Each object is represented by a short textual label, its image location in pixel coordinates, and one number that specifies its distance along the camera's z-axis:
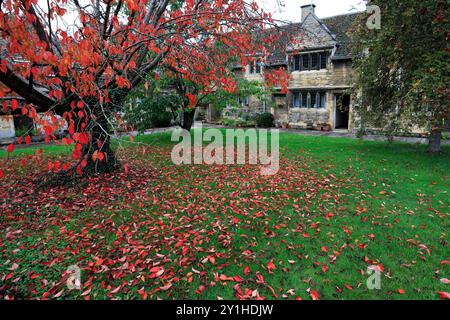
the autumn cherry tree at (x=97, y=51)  4.46
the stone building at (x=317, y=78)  20.86
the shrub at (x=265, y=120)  24.09
